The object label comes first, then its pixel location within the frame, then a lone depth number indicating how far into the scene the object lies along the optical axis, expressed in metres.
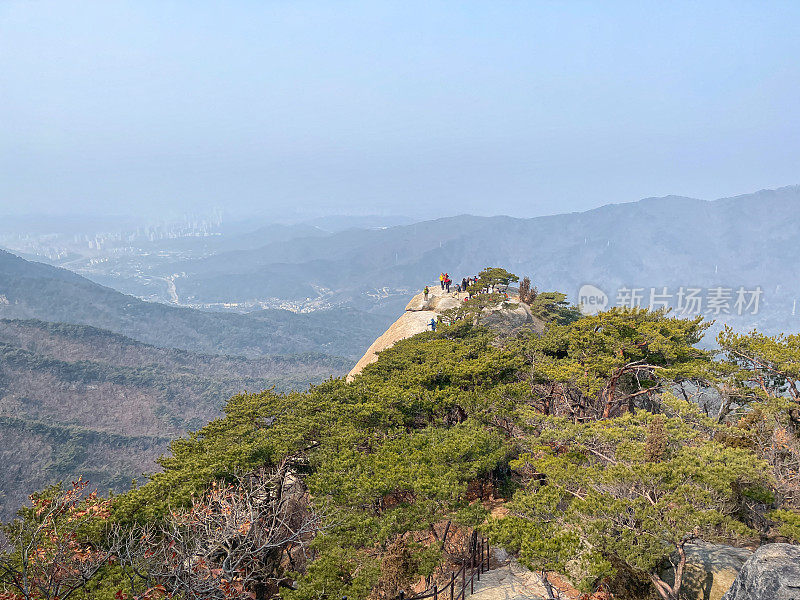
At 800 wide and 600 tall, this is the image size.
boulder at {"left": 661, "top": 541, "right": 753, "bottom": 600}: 13.18
